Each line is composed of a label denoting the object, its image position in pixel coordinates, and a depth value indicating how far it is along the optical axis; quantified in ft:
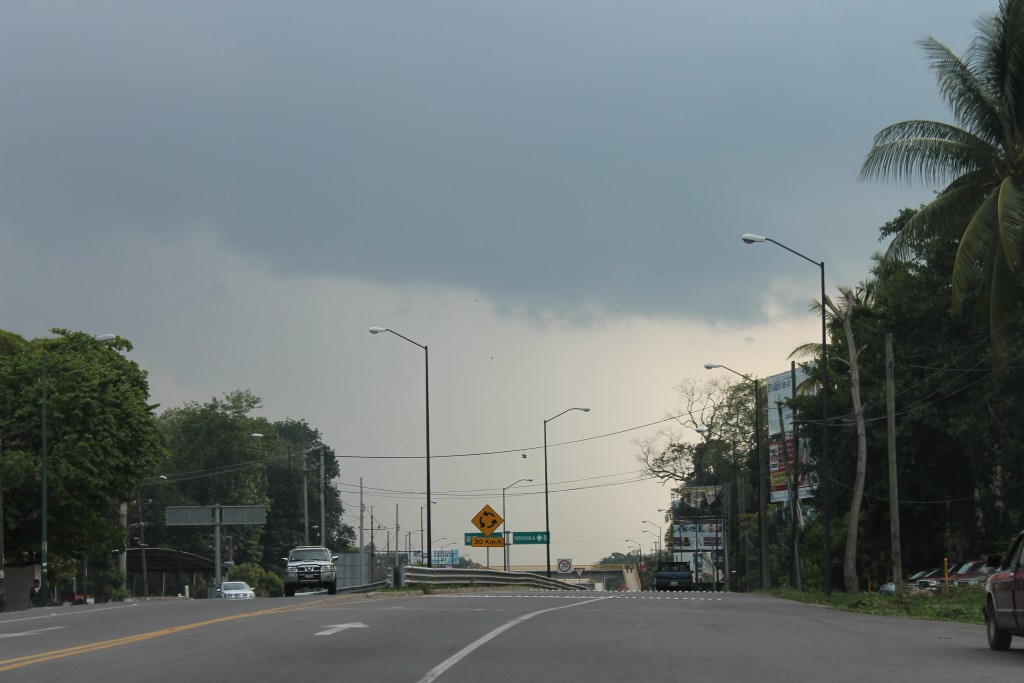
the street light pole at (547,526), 236.63
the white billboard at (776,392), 321.93
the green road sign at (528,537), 271.69
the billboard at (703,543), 446.19
